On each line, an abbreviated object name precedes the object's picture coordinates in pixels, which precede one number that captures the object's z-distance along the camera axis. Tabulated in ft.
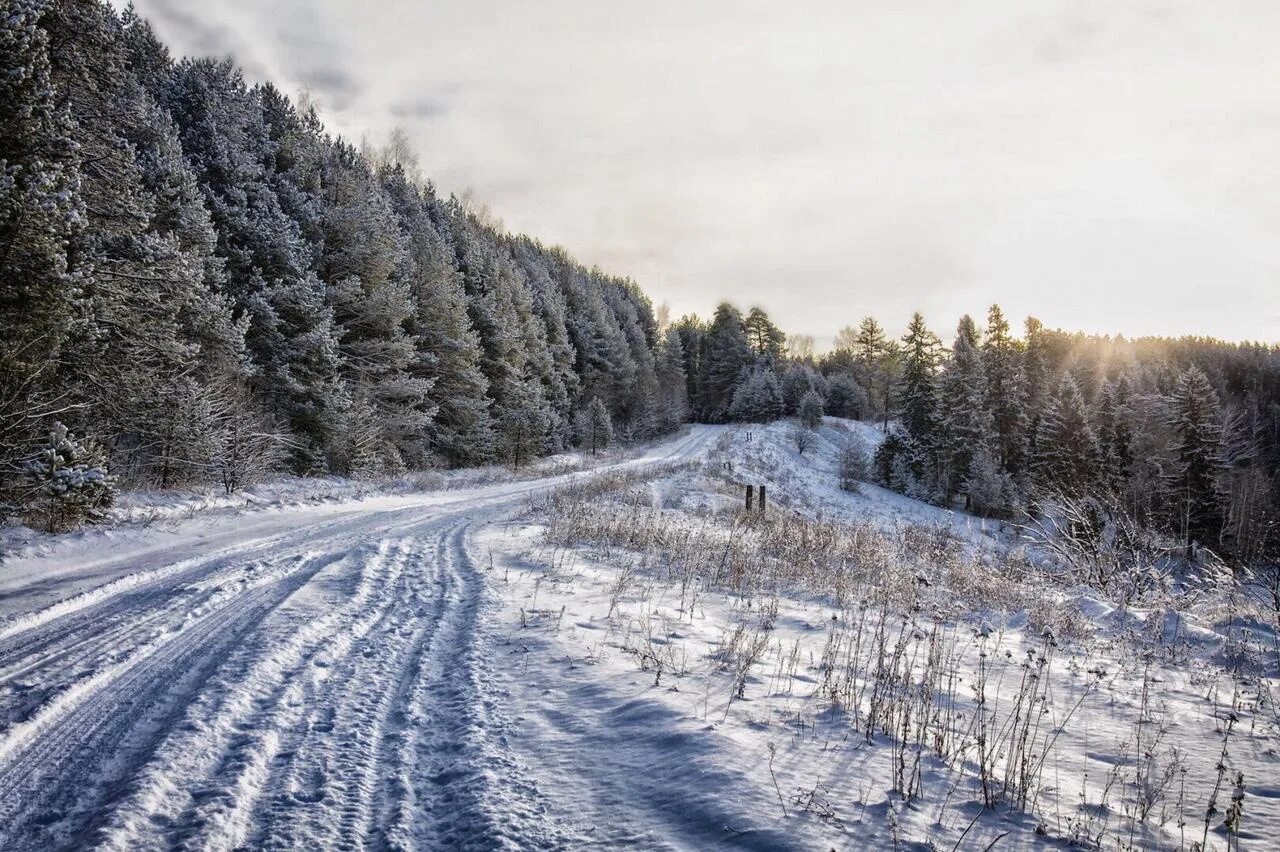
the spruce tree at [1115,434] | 118.52
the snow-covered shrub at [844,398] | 237.25
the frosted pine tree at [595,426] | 150.71
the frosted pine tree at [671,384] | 215.72
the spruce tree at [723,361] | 248.32
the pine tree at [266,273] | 64.39
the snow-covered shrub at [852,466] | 133.49
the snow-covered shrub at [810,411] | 187.34
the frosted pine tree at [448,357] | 98.32
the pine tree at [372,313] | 78.79
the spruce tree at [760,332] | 257.55
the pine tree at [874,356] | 256.93
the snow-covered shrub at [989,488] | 118.73
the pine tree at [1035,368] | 162.81
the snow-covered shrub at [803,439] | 163.53
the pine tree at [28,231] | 27.63
